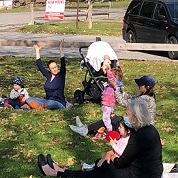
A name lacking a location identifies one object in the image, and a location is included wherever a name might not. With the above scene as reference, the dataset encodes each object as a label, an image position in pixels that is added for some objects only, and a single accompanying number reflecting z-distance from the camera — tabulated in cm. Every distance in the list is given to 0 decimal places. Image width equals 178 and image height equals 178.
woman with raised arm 930
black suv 1764
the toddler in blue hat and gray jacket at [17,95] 987
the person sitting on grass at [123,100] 678
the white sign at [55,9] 2833
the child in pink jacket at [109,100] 758
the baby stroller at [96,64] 949
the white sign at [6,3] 4629
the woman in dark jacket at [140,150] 505
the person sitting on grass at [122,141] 526
